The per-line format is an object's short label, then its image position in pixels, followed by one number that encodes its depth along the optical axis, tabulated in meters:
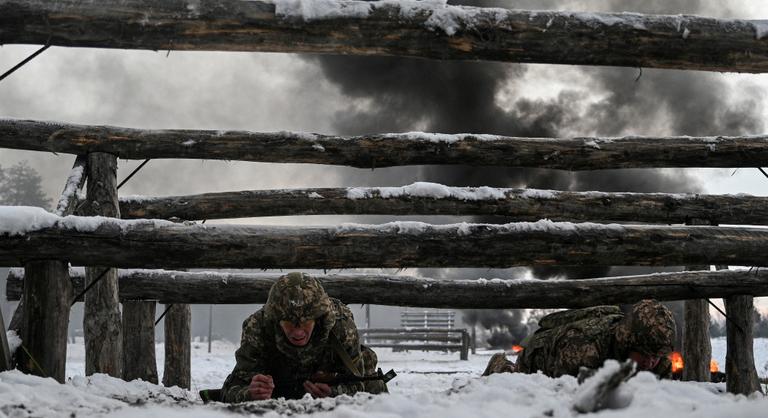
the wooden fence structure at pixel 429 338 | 21.80
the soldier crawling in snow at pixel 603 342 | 4.42
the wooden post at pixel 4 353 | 3.40
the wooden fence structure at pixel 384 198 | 3.81
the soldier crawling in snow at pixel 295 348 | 3.93
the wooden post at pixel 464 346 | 21.53
